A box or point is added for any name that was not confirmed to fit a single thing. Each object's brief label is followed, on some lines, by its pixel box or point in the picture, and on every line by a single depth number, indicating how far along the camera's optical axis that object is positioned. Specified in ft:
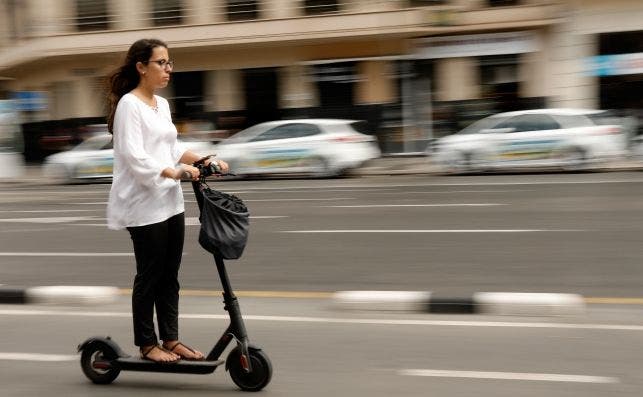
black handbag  14.25
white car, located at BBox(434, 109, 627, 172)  62.75
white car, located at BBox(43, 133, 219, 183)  73.26
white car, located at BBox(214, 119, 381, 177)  67.56
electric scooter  14.80
